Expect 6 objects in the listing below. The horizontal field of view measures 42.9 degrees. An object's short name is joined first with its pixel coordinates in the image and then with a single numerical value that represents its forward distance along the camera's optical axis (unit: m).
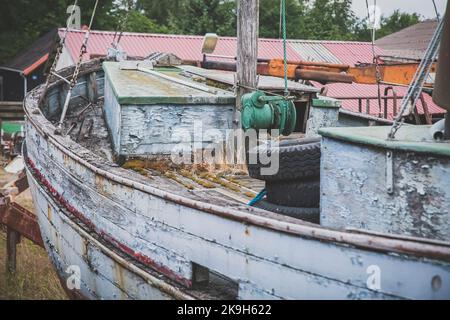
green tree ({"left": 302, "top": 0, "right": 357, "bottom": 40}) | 40.00
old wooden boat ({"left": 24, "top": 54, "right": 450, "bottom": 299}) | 2.90
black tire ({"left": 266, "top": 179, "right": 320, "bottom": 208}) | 4.17
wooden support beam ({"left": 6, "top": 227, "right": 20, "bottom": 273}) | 7.34
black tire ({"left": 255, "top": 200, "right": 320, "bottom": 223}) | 4.07
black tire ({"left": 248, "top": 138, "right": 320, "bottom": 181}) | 4.15
